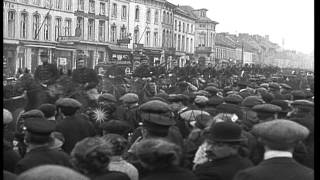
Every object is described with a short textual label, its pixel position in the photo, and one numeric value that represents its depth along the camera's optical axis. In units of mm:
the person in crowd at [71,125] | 6305
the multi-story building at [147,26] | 49562
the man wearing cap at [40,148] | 4496
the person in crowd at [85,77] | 9885
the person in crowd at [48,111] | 6348
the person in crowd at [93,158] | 3848
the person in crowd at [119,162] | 4400
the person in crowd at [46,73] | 10164
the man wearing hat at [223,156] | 4301
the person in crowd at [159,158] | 3807
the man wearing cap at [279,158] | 3812
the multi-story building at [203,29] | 76462
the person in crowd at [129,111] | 8241
